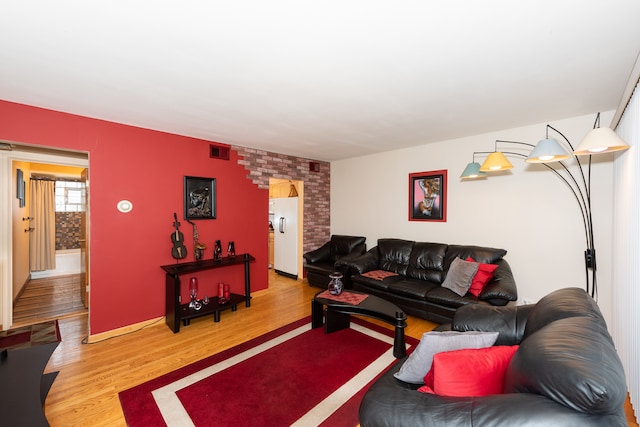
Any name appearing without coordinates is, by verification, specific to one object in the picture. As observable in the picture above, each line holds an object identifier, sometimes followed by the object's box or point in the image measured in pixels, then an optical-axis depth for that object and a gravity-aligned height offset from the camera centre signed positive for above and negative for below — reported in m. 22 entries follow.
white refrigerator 5.57 -0.52
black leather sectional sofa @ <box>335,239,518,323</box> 3.15 -0.89
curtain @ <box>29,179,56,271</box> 5.39 -0.32
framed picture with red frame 4.25 +0.25
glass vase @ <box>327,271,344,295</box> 3.26 -0.88
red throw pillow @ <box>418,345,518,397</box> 1.26 -0.75
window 6.07 +0.34
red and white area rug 1.95 -1.45
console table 3.29 -1.13
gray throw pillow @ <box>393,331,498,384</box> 1.49 -0.73
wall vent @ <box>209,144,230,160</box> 4.07 +0.90
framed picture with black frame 3.83 +0.19
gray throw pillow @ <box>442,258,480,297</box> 3.29 -0.80
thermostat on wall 3.29 +0.06
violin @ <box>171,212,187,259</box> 3.61 -0.45
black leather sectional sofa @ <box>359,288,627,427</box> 0.86 -0.63
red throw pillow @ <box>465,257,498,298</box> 3.25 -0.79
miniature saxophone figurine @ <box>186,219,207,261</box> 3.86 -0.48
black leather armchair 4.87 -0.83
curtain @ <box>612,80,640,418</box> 1.79 -0.30
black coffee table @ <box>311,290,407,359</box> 2.65 -1.07
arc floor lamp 2.42 +0.46
